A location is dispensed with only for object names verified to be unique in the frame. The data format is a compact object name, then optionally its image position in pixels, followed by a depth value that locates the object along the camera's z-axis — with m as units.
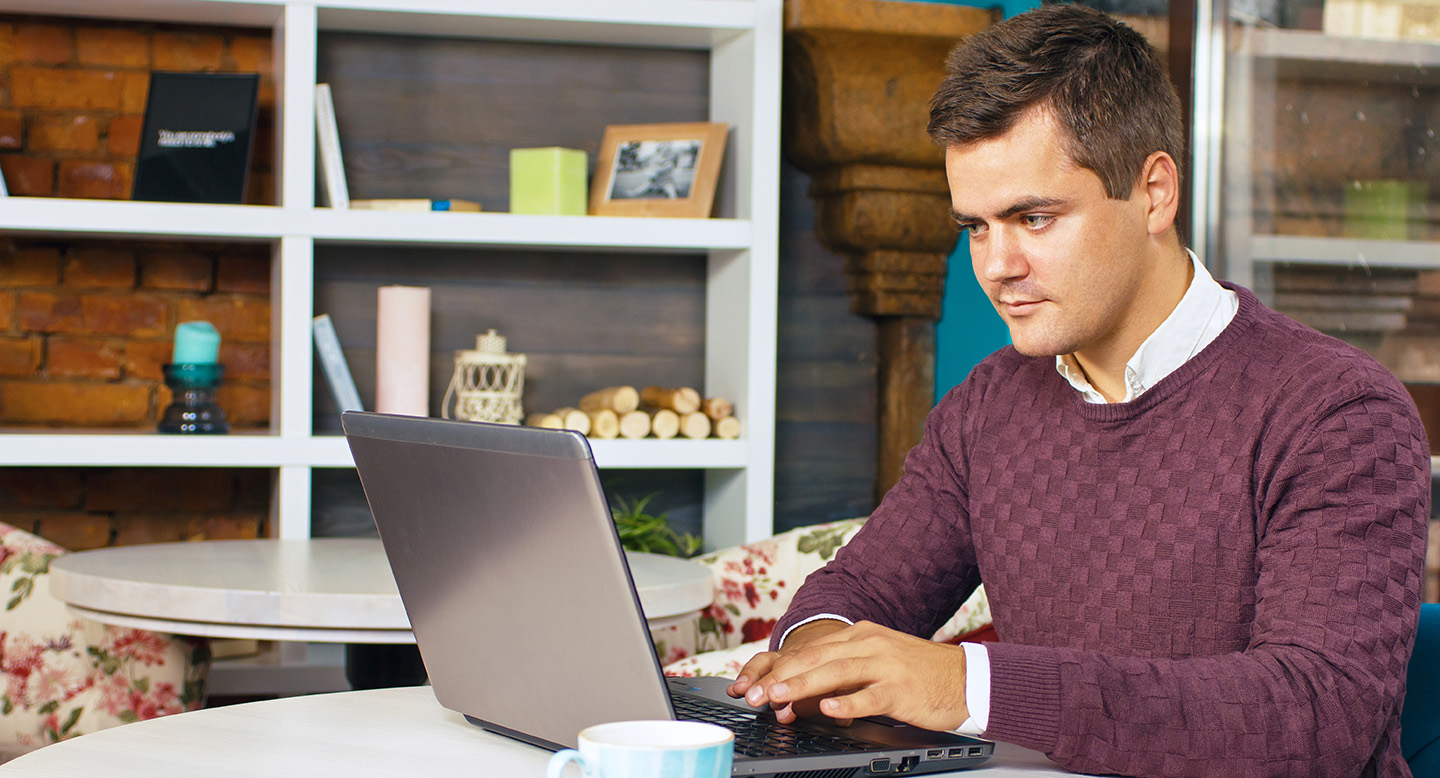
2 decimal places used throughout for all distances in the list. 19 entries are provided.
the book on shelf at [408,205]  2.75
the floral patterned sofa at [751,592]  2.39
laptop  0.79
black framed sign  2.71
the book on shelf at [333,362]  2.76
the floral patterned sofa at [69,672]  2.22
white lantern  2.80
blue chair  1.24
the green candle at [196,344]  2.67
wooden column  2.86
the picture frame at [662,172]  2.88
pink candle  2.81
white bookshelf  2.63
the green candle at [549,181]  2.81
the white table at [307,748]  0.90
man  0.89
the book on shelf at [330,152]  2.72
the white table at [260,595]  1.72
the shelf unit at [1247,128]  2.02
